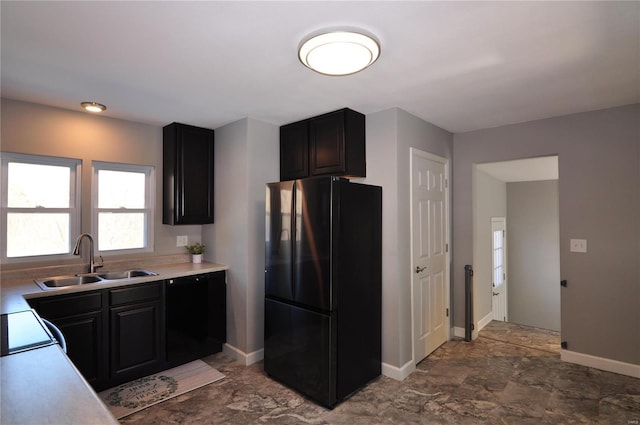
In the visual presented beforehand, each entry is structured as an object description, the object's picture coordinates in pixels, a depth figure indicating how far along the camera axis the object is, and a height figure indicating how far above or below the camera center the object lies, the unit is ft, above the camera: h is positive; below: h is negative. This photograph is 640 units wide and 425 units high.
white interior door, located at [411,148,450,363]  10.44 -1.17
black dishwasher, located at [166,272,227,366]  10.15 -3.12
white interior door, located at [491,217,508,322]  18.67 -3.04
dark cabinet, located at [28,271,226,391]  8.34 -2.98
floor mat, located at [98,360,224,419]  8.27 -4.56
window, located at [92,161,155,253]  10.85 +0.44
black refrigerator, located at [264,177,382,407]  8.24 -1.79
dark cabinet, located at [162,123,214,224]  11.42 +1.56
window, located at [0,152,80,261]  9.29 +0.43
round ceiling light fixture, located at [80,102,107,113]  9.34 +3.20
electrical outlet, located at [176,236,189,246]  12.28 -0.78
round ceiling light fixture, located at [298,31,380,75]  5.72 +2.99
